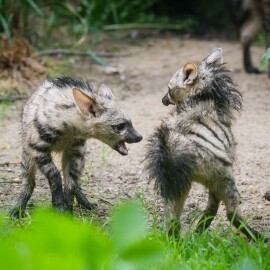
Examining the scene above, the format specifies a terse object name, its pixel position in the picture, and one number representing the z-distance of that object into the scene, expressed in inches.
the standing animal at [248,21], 629.3
